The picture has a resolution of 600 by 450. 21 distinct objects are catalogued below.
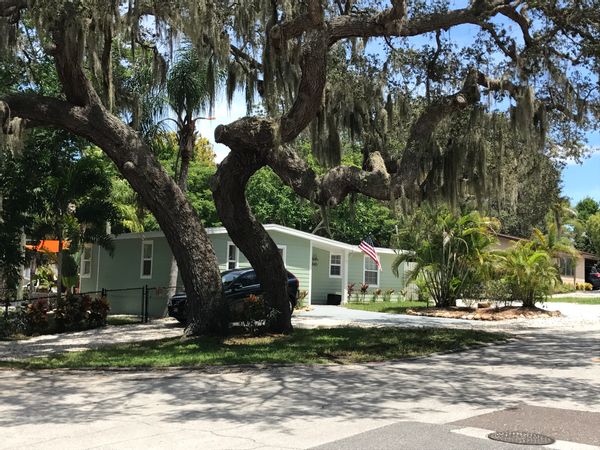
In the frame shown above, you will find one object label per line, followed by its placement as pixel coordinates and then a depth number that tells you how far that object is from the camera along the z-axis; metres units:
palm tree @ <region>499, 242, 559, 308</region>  21.39
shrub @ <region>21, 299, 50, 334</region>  16.25
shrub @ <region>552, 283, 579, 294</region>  22.50
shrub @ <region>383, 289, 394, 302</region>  30.32
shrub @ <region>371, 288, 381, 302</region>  29.93
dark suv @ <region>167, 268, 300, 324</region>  17.75
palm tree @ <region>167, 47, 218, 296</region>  19.12
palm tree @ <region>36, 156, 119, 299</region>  17.58
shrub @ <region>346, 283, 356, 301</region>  29.68
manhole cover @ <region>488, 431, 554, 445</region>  5.61
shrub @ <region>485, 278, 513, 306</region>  22.25
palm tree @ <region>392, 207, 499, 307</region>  21.89
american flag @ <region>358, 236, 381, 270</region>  28.06
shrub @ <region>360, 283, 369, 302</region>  29.81
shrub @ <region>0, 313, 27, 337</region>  15.81
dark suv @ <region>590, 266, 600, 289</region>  48.72
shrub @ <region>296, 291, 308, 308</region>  24.78
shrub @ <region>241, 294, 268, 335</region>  14.37
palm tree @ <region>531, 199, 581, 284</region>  25.73
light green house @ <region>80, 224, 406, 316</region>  23.06
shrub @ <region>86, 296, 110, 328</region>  17.75
